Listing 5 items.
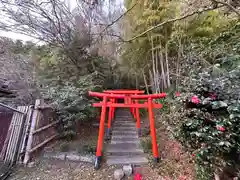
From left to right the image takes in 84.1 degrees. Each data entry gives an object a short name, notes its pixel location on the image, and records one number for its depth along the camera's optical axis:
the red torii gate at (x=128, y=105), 2.75
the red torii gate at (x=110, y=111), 4.11
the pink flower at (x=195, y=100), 1.72
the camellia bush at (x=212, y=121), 1.57
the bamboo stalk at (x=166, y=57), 4.26
